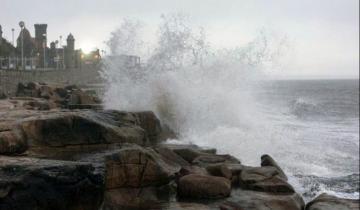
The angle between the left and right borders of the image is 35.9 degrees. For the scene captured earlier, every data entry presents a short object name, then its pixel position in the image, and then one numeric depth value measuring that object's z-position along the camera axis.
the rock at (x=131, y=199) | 7.07
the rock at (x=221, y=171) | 8.52
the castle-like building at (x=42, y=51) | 51.37
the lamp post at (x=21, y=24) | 38.11
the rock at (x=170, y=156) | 9.11
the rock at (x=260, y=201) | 7.32
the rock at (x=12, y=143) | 7.13
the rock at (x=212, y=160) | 9.52
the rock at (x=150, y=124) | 11.27
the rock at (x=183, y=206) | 7.05
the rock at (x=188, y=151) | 10.01
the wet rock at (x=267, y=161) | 10.01
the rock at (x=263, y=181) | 8.11
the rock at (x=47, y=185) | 5.88
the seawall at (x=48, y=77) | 29.44
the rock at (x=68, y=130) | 7.70
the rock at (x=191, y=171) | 8.48
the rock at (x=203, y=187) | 7.62
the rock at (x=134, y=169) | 7.39
